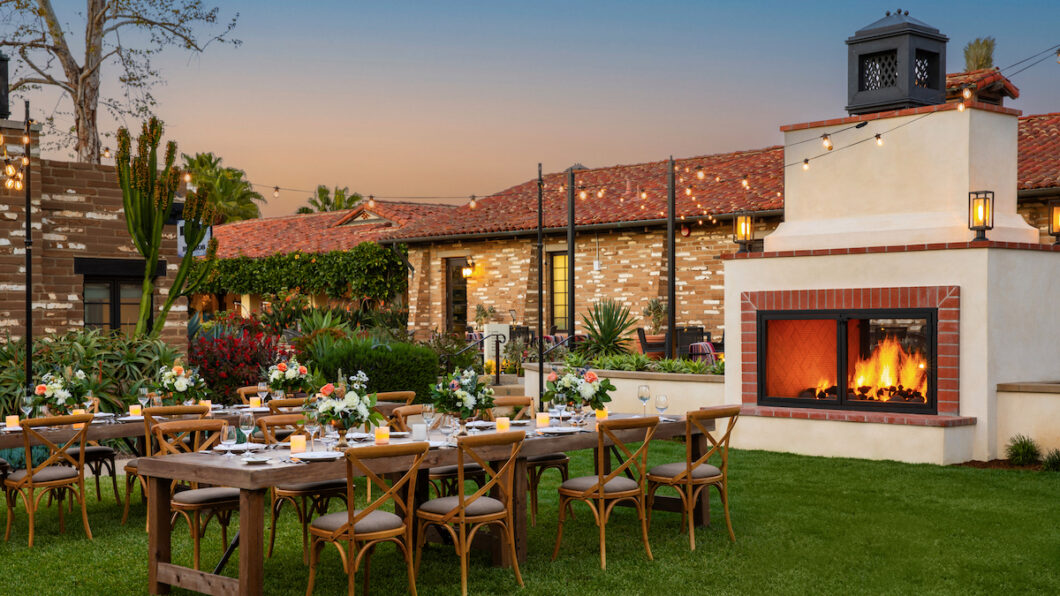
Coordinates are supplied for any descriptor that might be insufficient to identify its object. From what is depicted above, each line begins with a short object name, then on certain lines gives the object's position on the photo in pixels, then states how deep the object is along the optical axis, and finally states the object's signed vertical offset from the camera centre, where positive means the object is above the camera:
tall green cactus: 11.86 +1.11
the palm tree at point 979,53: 26.89 +6.33
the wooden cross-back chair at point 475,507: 5.98 -1.16
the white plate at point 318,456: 5.82 -0.83
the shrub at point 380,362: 13.73 -0.75
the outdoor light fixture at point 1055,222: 10.96 +0.86
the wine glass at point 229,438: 6.05 -0.76
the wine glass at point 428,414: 6.98 -0.71
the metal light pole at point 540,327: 13.38 -0.29
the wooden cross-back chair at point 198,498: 6.38 -1.17
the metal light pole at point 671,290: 14.10 +0.19
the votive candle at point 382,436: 6.40 -0.78
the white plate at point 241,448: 6.08 -0.81
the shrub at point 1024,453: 10.13 -1.38
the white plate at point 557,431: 7.23 -0.85
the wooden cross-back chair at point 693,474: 7.15 -1.15
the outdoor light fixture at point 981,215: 10.30 +0.86
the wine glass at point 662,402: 7.72 -0.70
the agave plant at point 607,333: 14.62 -0.39
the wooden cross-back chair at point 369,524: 5.56 -1.17
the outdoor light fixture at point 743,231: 12.16 +0.83
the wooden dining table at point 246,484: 5.48 -0.99
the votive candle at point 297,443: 6.09 -0.78
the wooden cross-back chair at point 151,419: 7.87 -0.87
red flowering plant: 13.32 -0.73
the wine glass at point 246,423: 6.09 -0.67
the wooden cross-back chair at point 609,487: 6.72 -1.16
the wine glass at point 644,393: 7.83 -0.64
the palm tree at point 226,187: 43.12 +4.73
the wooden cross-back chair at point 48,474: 7.30 -1.19
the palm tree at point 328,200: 45.81 +4.41
